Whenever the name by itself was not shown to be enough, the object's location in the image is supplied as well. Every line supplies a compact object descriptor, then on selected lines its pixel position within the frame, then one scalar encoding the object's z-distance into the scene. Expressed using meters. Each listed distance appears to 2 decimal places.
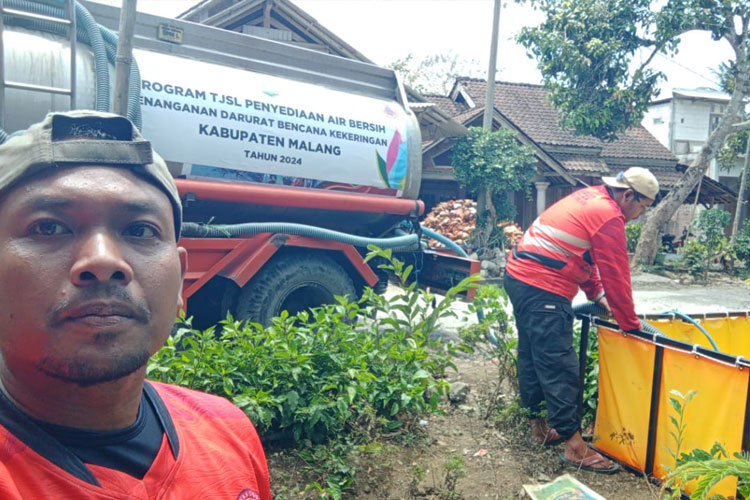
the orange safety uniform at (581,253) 3.64
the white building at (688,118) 27.55
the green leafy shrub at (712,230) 15.24
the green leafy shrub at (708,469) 2.04
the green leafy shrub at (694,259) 14.20
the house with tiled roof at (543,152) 16.33
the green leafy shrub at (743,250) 16.19
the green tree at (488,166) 13.40
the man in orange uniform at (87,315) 0.93
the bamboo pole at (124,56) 3.58
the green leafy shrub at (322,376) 3.06
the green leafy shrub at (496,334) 4.20
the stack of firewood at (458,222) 14.07
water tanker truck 4.30
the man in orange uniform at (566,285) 3.68
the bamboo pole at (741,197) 17.47
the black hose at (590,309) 4.01
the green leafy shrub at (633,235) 16.94
